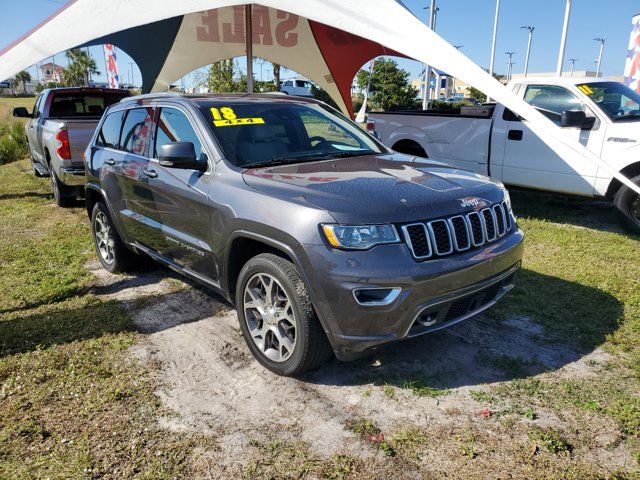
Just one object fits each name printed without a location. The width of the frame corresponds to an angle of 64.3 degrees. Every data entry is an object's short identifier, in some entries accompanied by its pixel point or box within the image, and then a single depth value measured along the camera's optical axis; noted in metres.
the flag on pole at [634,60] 13.81
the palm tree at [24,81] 94.34
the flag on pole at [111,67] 14.34
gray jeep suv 2.85
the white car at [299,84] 39.13
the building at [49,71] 114.24
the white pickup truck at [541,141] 6.60
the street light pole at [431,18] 24.42
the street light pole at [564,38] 25.23
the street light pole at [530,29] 57.41
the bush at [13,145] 16.28
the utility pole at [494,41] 43.81
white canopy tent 5.04
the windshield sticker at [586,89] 6.92
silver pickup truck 7.74
